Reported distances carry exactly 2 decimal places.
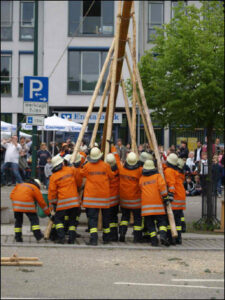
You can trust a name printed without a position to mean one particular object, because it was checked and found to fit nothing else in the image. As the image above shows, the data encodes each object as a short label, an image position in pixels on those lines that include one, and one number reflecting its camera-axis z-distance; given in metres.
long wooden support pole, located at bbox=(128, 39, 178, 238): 11.37
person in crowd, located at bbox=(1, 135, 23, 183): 20.88
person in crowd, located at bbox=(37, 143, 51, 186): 21.92
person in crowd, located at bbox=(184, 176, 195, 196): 20.86
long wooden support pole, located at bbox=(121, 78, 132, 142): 14.47
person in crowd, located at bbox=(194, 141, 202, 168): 21.22
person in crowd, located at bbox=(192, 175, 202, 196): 20.86
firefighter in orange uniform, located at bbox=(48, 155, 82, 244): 11.21
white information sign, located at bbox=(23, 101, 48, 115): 12.98
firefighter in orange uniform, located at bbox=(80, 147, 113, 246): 11.30
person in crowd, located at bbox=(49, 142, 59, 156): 24.94
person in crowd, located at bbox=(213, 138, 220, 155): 21.30
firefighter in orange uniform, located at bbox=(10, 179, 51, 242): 11.14
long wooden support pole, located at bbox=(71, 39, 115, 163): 12.32
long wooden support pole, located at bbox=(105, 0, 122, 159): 12.96
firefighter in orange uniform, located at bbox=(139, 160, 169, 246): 11.11
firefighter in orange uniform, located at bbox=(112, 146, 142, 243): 11.63
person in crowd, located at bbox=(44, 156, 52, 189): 20.38
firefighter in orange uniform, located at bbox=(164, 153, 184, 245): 11.46
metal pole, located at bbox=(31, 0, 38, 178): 14.28
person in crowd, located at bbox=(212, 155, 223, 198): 19.03
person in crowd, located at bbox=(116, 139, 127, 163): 21.69
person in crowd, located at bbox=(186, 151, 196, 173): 21.24
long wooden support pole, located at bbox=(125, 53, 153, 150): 13.11
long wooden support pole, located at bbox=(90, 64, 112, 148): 13.59
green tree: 12.18
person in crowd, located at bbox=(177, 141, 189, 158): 22.14
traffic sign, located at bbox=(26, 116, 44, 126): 13.22
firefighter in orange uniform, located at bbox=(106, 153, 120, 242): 11.79
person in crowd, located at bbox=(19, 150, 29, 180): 21.94
